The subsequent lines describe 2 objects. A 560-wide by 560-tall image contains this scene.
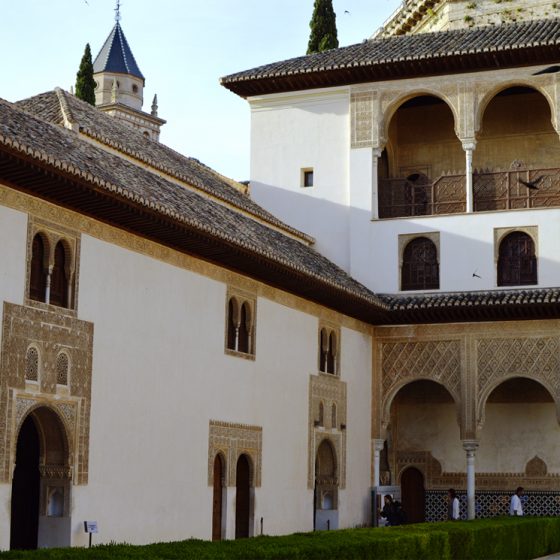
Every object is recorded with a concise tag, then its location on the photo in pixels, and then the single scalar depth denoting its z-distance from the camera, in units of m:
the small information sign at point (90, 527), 12.84
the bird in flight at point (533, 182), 21.50
